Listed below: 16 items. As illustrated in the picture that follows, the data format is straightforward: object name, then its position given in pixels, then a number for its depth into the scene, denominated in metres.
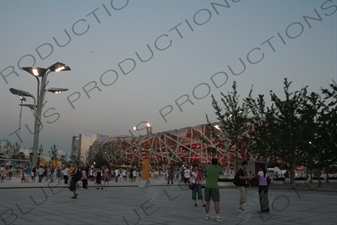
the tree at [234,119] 28.45
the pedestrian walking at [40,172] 27.34
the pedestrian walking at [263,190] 9.98
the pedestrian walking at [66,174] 24.76
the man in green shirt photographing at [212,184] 8.48
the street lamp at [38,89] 23.89
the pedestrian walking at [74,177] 14.13
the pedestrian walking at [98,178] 20.70
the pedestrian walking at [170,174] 30.25
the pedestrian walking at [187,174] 24.44
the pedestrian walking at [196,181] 11.82
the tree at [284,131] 24.81
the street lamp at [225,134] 30.50
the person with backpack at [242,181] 10.00
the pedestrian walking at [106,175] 25.95
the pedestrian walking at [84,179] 20.46
